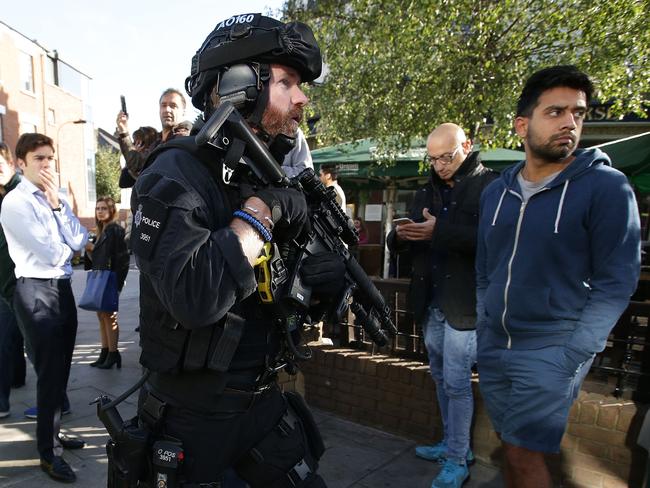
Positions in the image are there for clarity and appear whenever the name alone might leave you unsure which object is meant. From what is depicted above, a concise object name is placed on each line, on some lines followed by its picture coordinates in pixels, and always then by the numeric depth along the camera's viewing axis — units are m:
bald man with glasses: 2.59
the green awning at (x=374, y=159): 6.72
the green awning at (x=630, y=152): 4.39
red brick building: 20.22
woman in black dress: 4.44
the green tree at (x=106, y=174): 33.78
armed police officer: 1.17
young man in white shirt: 2.57
